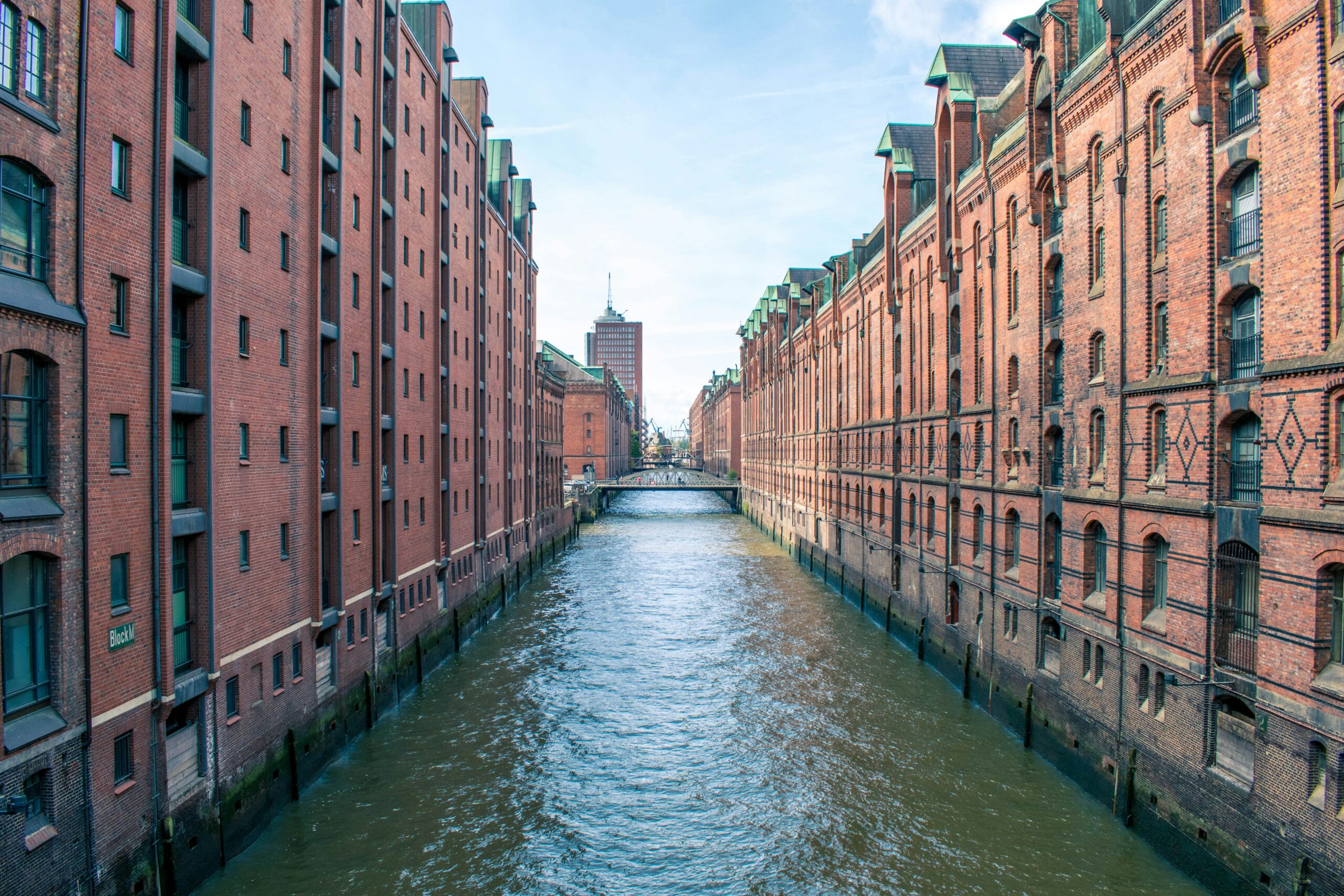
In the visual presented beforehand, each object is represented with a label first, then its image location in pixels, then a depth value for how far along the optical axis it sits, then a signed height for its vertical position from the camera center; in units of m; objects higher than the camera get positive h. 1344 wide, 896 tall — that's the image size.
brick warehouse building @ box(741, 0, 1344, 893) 12.03 +0.52
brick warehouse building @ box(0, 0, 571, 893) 11.02 +0.48
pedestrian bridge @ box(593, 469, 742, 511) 87.07 -5.64
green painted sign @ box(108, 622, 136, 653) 12.25 -2.94
